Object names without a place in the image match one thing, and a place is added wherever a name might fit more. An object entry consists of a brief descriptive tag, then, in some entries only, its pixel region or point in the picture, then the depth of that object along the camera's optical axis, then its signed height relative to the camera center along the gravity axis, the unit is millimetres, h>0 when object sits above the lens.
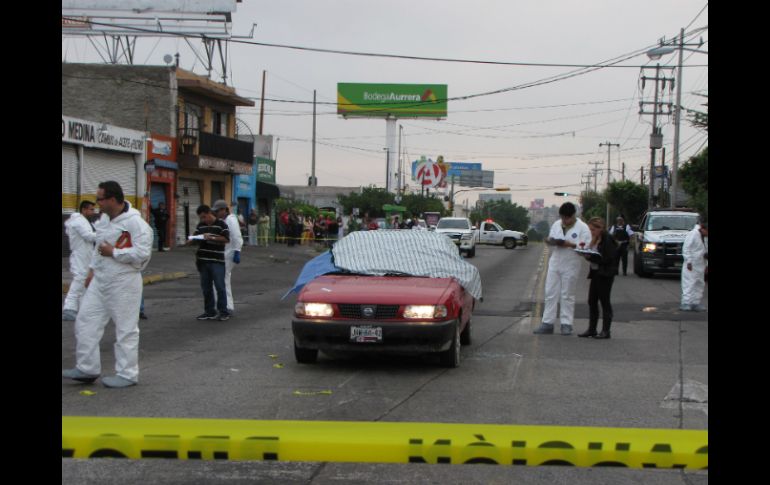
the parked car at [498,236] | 52031 -2411
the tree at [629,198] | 61188 +165
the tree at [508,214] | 167000 -3315
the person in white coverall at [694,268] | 15078 -1160
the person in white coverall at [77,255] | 12688 -1022
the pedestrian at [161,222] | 31062 -1189
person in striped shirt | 13062 -1023
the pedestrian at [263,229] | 41219 -1805
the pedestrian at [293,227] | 42906 -1778
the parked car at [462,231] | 36750 -1554
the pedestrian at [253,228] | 38750 -1662
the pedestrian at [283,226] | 43469 -1725
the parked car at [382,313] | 8461 -1184
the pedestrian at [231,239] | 13336 -750
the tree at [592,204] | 88369 -485
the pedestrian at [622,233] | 22047 -863
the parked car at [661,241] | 23703 -1110
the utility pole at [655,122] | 51844 +5099
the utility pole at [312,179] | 57938 +943
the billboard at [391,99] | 86812 +9843
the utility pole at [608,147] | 96362 +5971
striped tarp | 9812 -714
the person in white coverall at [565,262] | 11578 -861
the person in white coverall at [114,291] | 7719 -930
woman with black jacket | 11477 -969
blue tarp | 9806 -888
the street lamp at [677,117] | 38594 +4015
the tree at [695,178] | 38312 +1117
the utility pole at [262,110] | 51159 +4885
